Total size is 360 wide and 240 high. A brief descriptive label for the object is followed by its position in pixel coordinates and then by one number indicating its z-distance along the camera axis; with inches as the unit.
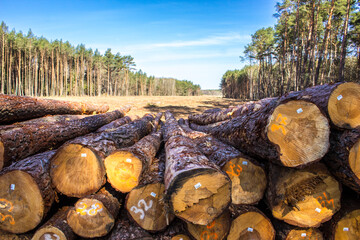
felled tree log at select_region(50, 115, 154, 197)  97.3
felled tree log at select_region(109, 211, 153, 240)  91.9
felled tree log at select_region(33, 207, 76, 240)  88.0
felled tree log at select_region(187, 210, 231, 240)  88.3
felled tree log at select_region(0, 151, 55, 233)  89.4
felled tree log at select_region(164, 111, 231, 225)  75.3
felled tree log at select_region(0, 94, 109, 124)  175.0
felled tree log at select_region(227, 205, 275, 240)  92.5
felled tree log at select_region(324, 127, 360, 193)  79.0
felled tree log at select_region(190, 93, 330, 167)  80.2
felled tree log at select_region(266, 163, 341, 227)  89.4
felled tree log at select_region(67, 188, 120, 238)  90.2
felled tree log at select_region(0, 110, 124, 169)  111.8
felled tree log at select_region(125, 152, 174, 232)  93.4
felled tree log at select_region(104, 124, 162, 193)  100.3
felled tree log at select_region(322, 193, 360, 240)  93.7
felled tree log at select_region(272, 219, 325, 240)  96.4
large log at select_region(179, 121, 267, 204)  94.3
